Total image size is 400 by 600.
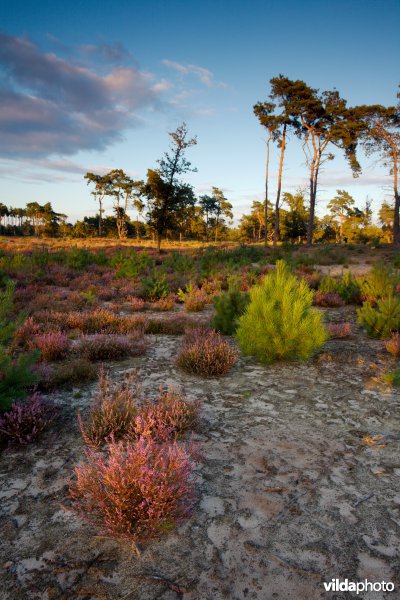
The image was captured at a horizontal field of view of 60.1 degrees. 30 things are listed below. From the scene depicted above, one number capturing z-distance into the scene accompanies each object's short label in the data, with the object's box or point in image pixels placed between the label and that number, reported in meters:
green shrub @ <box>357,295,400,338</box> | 6.89
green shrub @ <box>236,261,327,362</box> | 5.30
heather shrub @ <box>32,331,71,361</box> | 5.53
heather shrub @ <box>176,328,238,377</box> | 5.09
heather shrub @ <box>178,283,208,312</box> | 9.70
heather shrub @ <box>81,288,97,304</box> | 9.84
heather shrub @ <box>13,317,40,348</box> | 6.16
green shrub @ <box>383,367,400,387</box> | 4.56
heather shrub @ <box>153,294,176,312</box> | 9.88
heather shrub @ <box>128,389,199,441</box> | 3.20
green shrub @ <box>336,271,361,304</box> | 10.20
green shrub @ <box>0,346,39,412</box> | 3.34
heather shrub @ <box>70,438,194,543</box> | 2.13
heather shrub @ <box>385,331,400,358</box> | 5.78
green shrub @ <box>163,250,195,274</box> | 16.75
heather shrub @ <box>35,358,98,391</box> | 4.46
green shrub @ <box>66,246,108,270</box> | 16.26
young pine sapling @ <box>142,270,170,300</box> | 10.91
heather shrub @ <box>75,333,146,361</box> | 5.74
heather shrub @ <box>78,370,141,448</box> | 3.21
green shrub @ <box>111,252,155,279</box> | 14.42
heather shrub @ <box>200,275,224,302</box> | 12.19
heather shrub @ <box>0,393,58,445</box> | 3.17
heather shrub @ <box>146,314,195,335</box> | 7.48
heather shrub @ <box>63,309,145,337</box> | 7.20
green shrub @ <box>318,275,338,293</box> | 10.80
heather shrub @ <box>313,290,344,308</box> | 9.91
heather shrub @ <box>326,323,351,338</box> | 6.99
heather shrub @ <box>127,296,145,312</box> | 9.85
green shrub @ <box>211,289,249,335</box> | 7.24
